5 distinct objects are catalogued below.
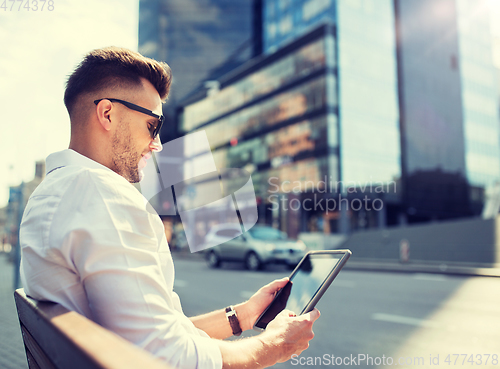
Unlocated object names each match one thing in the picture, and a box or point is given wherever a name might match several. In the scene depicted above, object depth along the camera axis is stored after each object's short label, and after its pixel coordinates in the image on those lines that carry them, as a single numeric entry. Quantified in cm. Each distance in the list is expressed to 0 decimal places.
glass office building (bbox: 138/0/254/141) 5116
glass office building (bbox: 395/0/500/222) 4212
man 93
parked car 1435
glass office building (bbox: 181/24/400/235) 3450
